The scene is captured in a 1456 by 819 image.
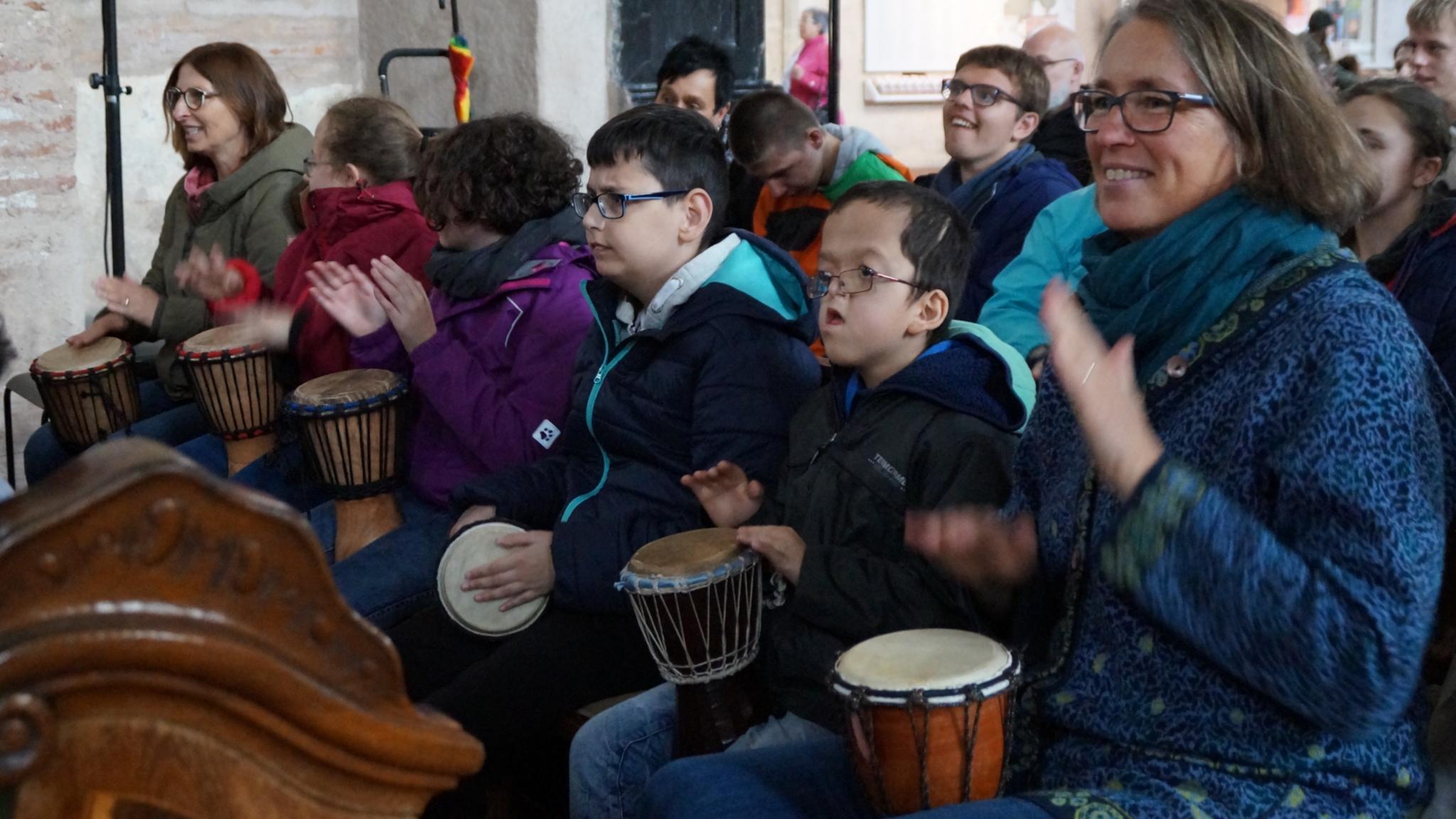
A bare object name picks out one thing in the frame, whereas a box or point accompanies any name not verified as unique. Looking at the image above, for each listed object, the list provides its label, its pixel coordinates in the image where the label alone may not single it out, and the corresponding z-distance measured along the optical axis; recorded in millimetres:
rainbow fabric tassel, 5387
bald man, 5285
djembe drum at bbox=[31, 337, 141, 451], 4277
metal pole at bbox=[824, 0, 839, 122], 5215
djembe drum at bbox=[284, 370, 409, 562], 3314
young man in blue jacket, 3824
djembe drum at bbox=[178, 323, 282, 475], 3844
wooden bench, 770
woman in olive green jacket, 4355
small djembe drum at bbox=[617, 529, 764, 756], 2252
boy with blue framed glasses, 2592
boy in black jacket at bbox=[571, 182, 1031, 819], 2113
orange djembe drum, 1725
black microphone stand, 4535
